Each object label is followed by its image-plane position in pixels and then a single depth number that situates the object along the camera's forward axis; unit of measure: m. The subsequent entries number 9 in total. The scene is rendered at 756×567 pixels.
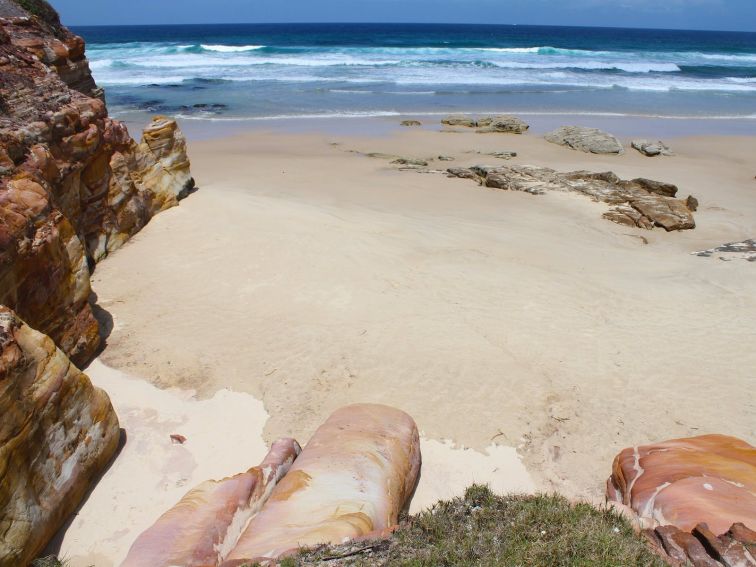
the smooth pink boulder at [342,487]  3.98
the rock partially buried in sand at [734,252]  10.37
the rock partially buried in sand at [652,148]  18.53
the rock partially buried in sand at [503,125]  21.55
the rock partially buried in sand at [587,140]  18.69
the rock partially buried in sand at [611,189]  12.38
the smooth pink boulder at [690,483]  4.06
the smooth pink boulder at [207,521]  4.09
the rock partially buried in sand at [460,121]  22.34
